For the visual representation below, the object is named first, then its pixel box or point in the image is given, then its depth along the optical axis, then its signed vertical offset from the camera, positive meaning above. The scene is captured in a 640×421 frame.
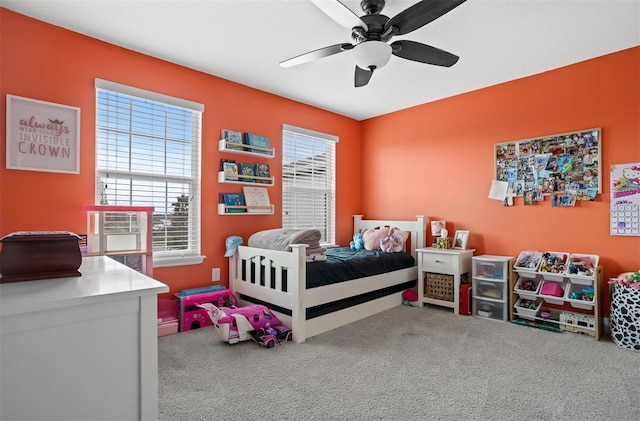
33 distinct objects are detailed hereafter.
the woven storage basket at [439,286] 3.67 -0.81
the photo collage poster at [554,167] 3.09 +0.44
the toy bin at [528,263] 3.24 -0.49
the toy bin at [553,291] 3.04 -0.71
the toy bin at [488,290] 3.41 -0.79
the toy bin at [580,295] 2.89 -0.72
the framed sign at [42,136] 2.38 +0.52
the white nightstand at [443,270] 3.57 -0.63
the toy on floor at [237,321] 2.67 -0.89
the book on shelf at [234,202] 3.46 +0.08
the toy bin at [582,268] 2.91 -0.48
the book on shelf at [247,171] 3.61 +0.41
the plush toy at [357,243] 4.35 -0.41
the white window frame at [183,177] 2.79 +0.29
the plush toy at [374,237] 4.23 -0.33
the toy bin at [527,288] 3.21 -0.72
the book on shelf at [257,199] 3.63 +0.11
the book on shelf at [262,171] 3.74 +0.42
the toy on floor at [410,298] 3.82 -0.97
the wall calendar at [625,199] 2.86 +0.11
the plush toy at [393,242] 4.02 -0.37
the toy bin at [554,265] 3.08 -0.48
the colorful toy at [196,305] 2.98 -0.85
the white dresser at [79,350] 0.74 -0.33
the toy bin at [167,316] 2.87 -0.93
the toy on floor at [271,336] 2.62 -0.98
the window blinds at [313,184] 4.12 +0.34
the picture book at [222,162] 3.46 +0.48
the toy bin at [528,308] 3.17 -0.90
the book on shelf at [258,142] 3.64 +0.72
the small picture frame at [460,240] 3.80 -0.32
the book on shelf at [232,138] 3.44 +0.72
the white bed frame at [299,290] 2.76 -0.72
